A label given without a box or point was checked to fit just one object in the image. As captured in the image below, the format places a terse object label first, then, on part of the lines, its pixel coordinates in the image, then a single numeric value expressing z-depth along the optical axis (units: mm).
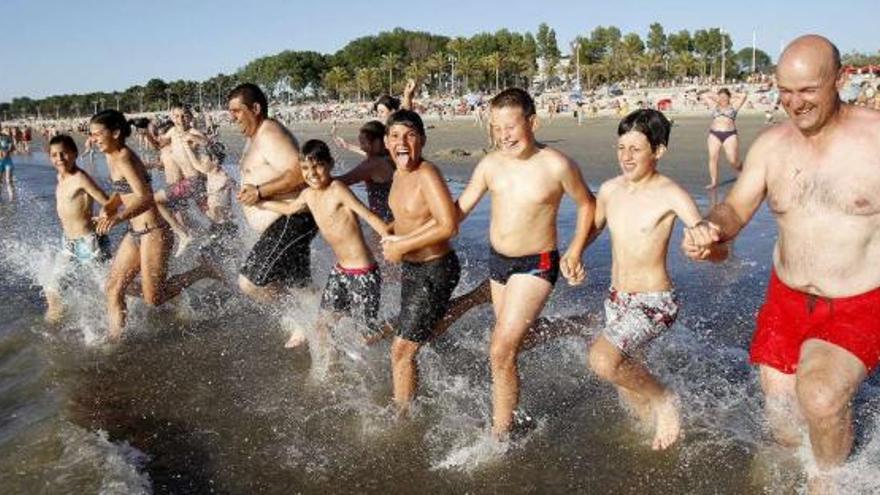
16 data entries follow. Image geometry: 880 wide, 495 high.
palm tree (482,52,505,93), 88188
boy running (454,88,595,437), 4281
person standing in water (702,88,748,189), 13180
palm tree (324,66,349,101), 106688
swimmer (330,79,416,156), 7324
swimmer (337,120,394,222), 6680
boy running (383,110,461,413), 4512
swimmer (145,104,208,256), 8820
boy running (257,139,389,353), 5355
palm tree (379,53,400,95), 101444
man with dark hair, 5922
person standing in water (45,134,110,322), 6785
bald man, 3164
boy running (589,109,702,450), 4012
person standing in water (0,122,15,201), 20750
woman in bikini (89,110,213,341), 6484
